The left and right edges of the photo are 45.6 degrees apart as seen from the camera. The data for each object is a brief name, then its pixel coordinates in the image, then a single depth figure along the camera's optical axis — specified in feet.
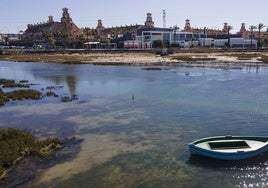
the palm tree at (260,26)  558.56
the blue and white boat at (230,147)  65.62
